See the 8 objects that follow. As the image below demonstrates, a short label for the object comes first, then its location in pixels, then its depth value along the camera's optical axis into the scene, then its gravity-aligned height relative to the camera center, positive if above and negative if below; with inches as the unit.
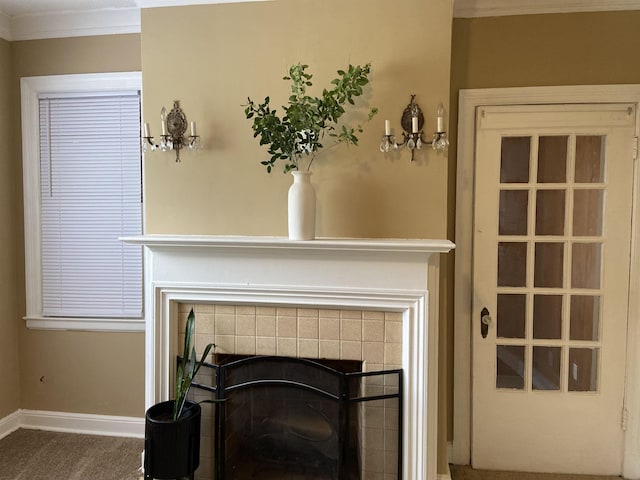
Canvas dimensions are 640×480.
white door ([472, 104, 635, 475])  88.7 -13.7
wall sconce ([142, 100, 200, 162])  81.9 +16.5
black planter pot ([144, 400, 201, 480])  72.5 -39.8
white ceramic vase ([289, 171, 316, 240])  73.5 +2.3
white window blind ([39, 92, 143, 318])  101.9 +3.2
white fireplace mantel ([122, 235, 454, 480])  75.0 -11.4
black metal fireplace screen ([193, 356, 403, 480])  77.2 -37.2
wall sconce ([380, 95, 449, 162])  74.9 +15.5
